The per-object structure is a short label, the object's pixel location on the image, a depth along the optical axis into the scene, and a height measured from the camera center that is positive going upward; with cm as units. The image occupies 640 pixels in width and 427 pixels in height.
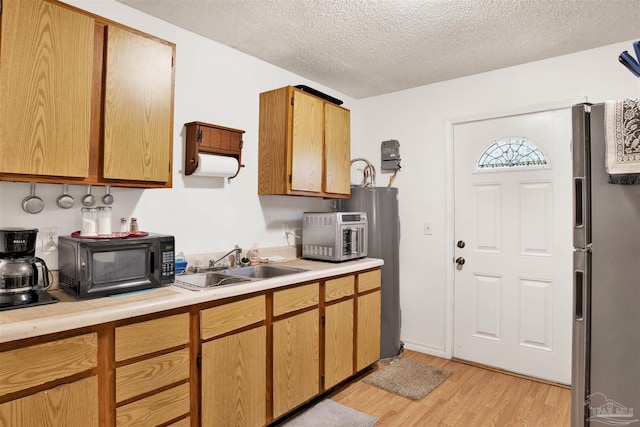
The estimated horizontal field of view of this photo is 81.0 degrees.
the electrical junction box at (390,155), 365 +65
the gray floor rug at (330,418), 229 -124
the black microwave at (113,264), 165 -22
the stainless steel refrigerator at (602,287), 150 -26
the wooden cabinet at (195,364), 135 -67
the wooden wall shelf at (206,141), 238 +51
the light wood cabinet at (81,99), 154 +55
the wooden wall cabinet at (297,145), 278 +59
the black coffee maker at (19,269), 152 -22
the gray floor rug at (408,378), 273 -122
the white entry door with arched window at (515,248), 285 -21
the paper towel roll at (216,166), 239 +35
